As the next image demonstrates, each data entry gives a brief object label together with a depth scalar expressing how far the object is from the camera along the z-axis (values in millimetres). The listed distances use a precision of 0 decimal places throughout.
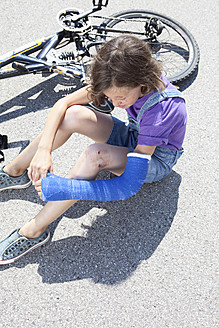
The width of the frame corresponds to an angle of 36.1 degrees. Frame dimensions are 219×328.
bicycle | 2072
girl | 1230
